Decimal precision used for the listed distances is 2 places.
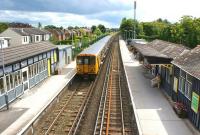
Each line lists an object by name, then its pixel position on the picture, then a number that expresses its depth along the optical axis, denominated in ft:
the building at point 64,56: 103.70
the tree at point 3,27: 270.14
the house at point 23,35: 185.98
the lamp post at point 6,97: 54.65
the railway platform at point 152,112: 44.83
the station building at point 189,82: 45.37
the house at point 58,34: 274.98
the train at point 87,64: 83.25
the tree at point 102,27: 597.40
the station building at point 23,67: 55.93
